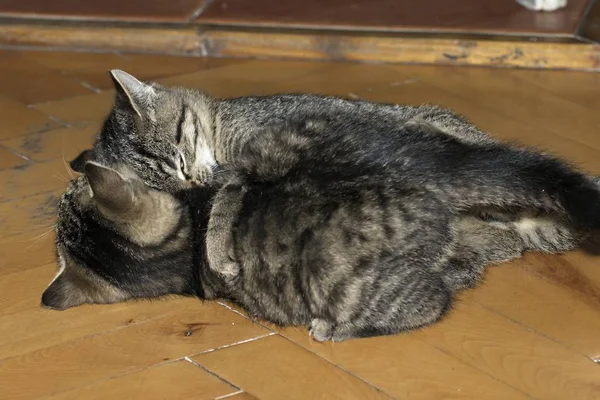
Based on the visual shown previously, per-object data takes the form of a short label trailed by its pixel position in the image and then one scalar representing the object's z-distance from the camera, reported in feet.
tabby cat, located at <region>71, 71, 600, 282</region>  5.65
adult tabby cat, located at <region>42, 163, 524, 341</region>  5.59
